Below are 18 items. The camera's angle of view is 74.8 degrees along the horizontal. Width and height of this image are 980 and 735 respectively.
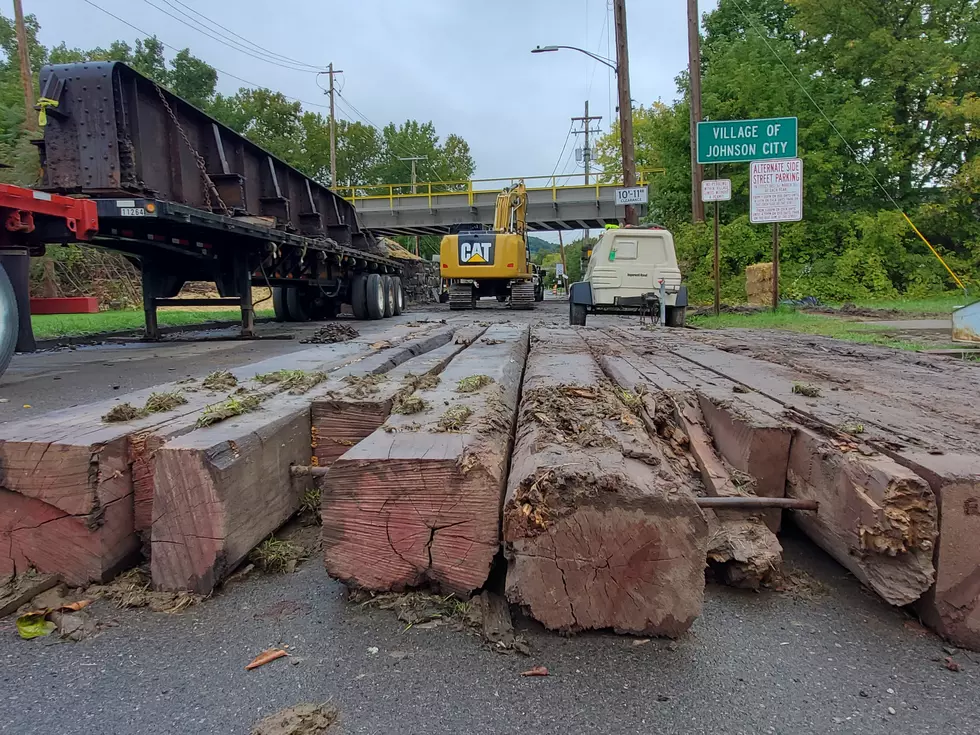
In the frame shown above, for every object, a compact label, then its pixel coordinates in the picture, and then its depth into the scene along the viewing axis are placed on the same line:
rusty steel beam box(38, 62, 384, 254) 8.13
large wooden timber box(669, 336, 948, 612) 1.76
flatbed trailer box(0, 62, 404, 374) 6.95
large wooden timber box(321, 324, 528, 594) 1.89
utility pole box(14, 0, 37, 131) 22.05
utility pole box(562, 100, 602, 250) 62.94
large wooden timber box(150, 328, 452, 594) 1.98
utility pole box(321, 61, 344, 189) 43.12
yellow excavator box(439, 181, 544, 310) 21.80
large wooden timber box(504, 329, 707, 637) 1.72
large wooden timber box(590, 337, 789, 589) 2.11
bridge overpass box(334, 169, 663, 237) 33.50
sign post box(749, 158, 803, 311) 14.12
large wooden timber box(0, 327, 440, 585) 2.01
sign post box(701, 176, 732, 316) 14.12
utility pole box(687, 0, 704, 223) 18.41
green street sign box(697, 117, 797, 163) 13.45
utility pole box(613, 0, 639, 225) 20.00
